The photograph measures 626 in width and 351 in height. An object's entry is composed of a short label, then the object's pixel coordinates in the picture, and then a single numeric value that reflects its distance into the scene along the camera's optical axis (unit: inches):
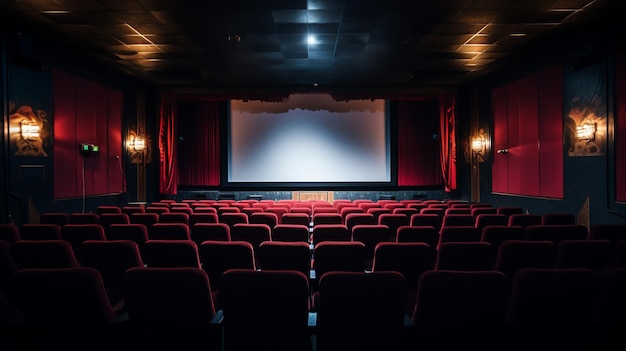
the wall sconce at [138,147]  396.4
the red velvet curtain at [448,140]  441.7
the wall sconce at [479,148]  405.1
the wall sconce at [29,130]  257.4
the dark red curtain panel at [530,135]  295.6
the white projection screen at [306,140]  457.1
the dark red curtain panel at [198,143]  461.1
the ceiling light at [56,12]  225.1
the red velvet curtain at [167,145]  432.5
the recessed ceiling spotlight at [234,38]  268.1
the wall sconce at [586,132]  253.9
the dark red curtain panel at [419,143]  464.8
